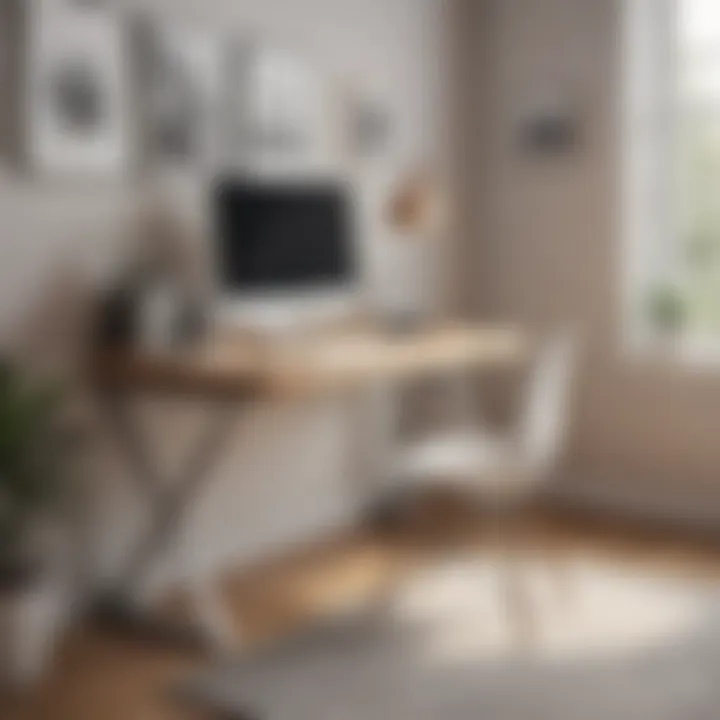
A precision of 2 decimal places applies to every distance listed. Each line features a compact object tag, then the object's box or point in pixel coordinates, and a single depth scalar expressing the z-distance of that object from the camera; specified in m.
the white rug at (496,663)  3.03
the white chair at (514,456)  3.63
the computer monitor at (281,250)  3.96
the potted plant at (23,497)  3.23
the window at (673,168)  4.91
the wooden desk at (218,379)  3.51
